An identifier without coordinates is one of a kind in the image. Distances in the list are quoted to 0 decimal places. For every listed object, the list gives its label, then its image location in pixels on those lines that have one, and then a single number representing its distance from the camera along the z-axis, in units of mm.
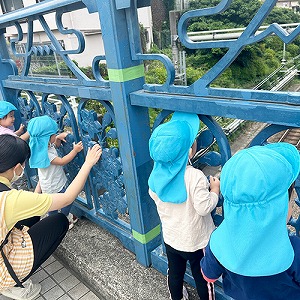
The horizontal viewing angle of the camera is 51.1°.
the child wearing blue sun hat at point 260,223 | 941
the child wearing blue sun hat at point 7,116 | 2635
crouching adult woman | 1716
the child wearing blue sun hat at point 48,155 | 2241
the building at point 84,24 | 12179
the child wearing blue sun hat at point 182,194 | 1362
